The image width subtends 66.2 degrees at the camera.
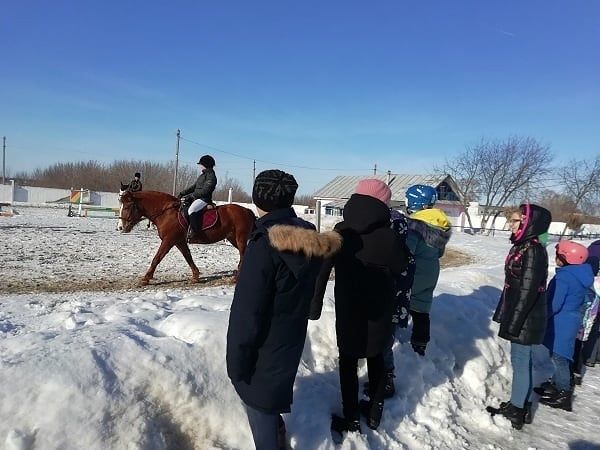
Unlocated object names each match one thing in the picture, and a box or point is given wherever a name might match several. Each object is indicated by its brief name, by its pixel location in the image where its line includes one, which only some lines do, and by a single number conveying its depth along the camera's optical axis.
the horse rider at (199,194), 9.72
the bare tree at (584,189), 44.53
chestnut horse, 9.88
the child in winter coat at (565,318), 4.95
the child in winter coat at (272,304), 2.45
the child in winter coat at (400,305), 4.10
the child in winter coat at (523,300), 4.20
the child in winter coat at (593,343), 6.02
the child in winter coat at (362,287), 3.40
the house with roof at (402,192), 49.94
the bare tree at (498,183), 46.53
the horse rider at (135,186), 10.38
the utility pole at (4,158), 75.44
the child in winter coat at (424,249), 4.53
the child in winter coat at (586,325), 5.75
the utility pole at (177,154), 44.86
